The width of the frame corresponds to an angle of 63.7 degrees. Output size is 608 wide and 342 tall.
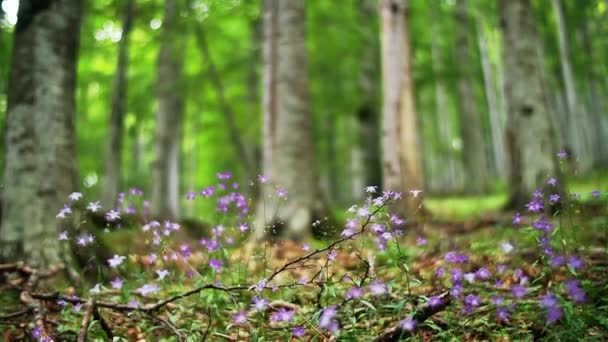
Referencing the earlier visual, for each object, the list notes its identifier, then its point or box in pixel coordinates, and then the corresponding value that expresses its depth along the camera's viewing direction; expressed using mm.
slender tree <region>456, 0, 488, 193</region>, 14383
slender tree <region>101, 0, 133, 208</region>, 9898
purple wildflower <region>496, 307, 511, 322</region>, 1995
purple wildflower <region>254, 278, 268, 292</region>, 2256
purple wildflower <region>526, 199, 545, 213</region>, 2444
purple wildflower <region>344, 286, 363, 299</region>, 2145
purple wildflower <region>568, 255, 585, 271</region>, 1991
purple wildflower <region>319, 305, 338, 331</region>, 1874
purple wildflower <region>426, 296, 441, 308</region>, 2150
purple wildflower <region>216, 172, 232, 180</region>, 3203
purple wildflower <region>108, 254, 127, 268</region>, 2193
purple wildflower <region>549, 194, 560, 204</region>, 2276
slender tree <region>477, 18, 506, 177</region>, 17406
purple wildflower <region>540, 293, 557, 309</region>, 1768
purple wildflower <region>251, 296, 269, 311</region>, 2084
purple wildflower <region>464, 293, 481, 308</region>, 2259
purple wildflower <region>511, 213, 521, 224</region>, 2514
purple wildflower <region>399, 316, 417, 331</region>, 1859
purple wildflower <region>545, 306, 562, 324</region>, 1757
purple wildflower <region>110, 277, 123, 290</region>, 2275
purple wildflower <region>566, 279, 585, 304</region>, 1792
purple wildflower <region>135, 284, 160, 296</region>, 2117
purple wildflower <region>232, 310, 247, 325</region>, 2090
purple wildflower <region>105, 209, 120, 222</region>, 2615
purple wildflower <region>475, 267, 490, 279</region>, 2304
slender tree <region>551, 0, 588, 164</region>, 13930
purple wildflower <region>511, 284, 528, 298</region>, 1868
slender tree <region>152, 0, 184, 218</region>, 10148
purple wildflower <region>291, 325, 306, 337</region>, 2140
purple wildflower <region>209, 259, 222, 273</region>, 2645
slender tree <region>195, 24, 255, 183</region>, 11578
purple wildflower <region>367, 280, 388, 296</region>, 2007
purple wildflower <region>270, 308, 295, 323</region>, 2016
